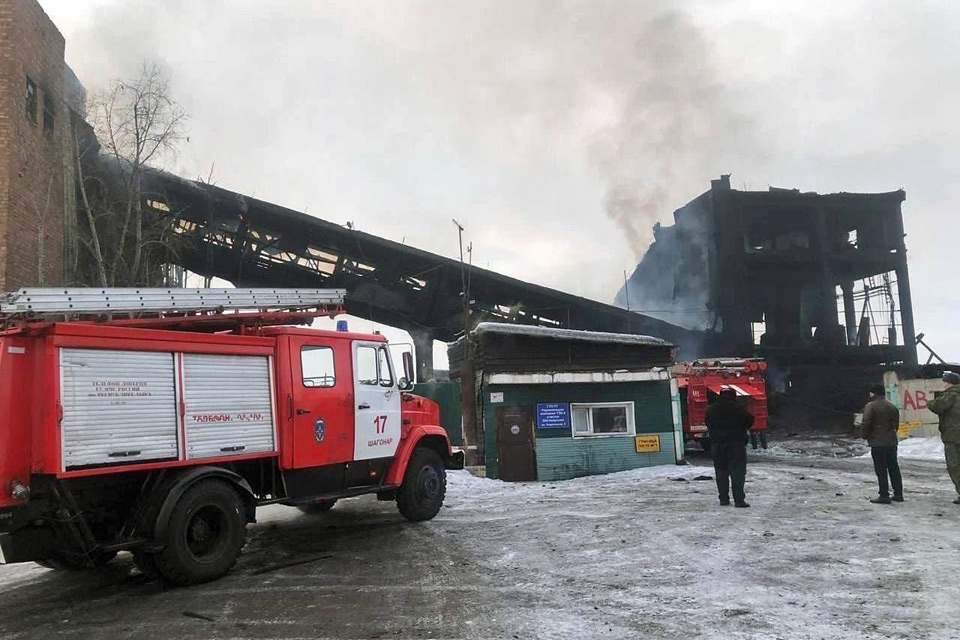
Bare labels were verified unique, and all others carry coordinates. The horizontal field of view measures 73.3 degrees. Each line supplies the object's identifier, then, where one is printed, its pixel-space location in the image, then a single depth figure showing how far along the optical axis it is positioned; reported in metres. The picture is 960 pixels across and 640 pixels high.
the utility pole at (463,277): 22.06
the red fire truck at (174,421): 5.37
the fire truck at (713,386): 19.50
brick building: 13.39
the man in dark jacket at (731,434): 9.02
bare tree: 17.14
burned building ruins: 30.98
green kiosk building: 14.80
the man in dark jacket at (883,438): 9.09
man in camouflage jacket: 8.78
